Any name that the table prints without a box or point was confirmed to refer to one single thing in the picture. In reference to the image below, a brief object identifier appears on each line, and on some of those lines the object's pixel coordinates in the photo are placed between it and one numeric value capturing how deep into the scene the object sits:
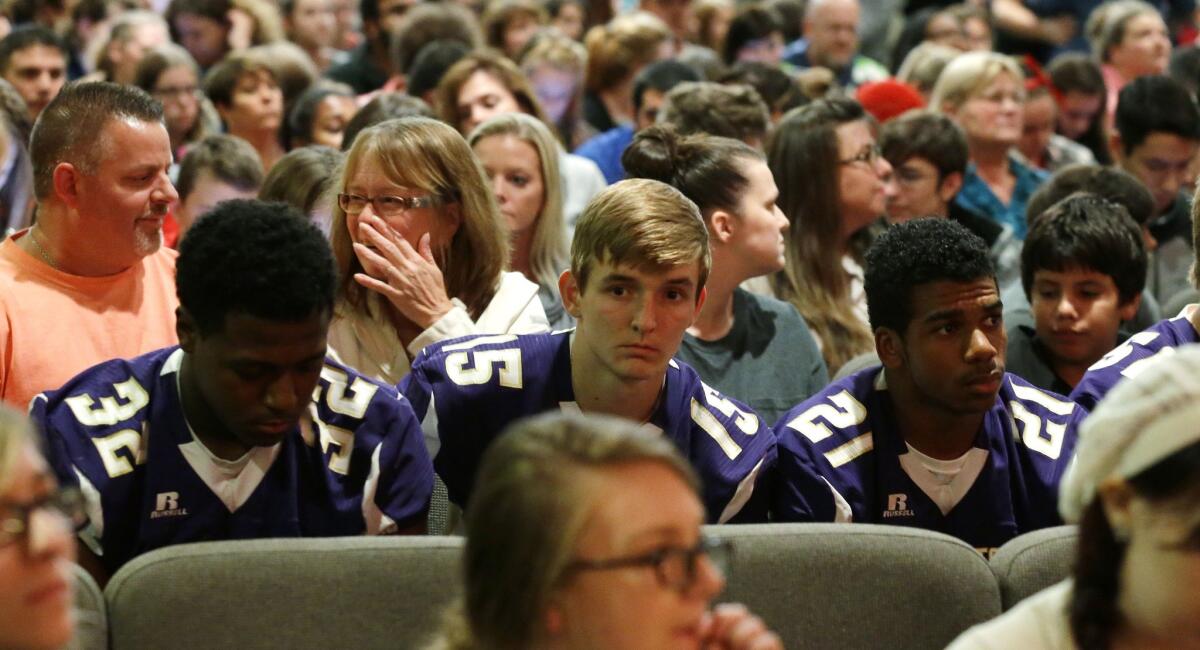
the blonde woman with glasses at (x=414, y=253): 6.98
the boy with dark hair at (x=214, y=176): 9.41
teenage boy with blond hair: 5.98
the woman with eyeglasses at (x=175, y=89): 12.51
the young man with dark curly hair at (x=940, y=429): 6.07
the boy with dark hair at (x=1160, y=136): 11.84
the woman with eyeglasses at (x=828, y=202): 9.16
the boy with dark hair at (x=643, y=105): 12.25
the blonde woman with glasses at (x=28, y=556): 3.43
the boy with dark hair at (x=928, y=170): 10.90
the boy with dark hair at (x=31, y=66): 12.84
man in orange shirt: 6.59
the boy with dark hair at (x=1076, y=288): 7.80
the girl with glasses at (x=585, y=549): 3.45
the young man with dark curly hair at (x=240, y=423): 5.05
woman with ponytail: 7.78
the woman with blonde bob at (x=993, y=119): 12.99
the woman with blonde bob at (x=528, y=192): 8.95
